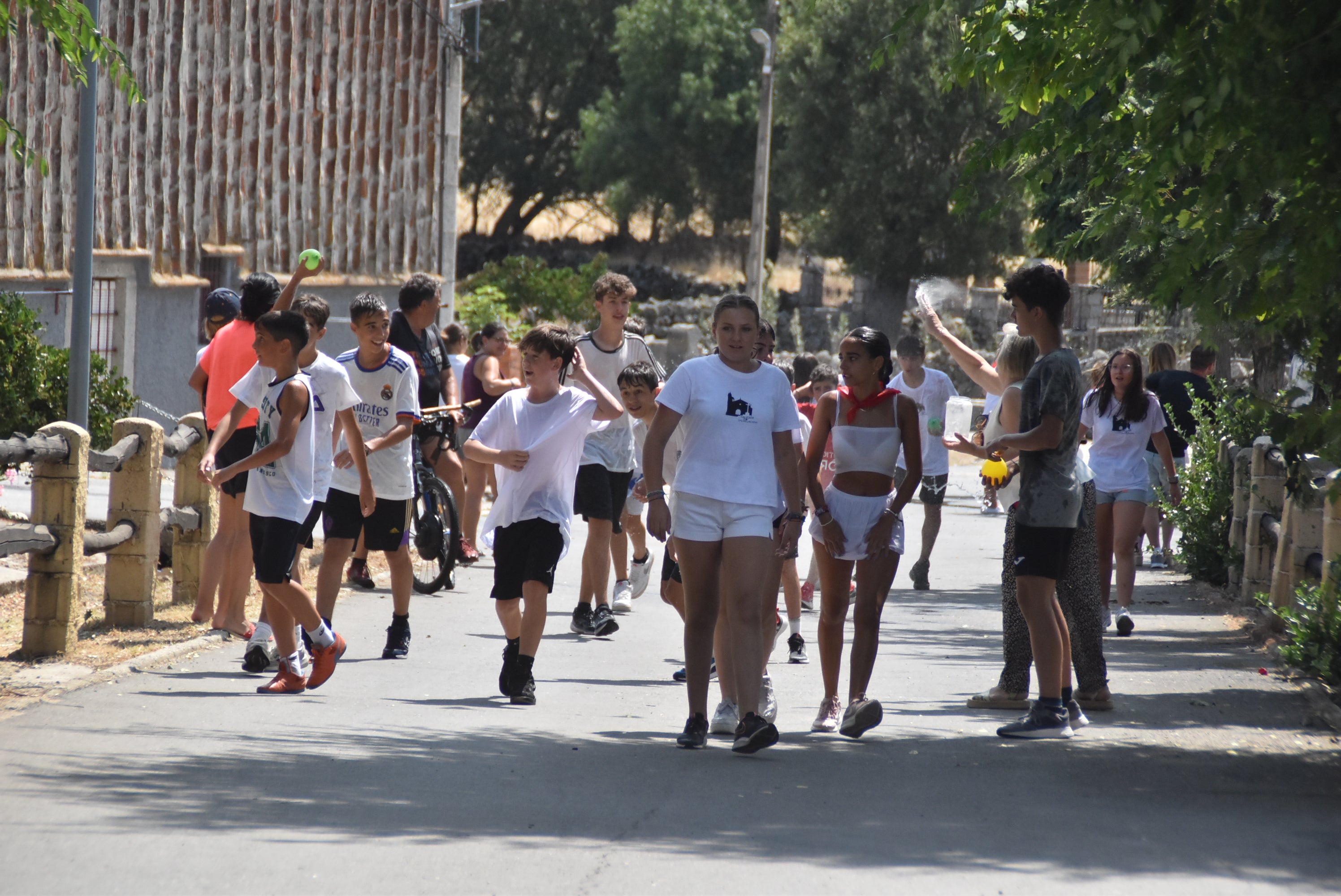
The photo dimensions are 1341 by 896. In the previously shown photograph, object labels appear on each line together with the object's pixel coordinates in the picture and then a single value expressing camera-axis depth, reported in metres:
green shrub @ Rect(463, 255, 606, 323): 67.00
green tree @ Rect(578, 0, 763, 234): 96.12
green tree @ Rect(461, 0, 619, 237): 103.50
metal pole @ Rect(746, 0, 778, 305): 59.66
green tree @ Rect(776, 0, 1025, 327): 78.69
